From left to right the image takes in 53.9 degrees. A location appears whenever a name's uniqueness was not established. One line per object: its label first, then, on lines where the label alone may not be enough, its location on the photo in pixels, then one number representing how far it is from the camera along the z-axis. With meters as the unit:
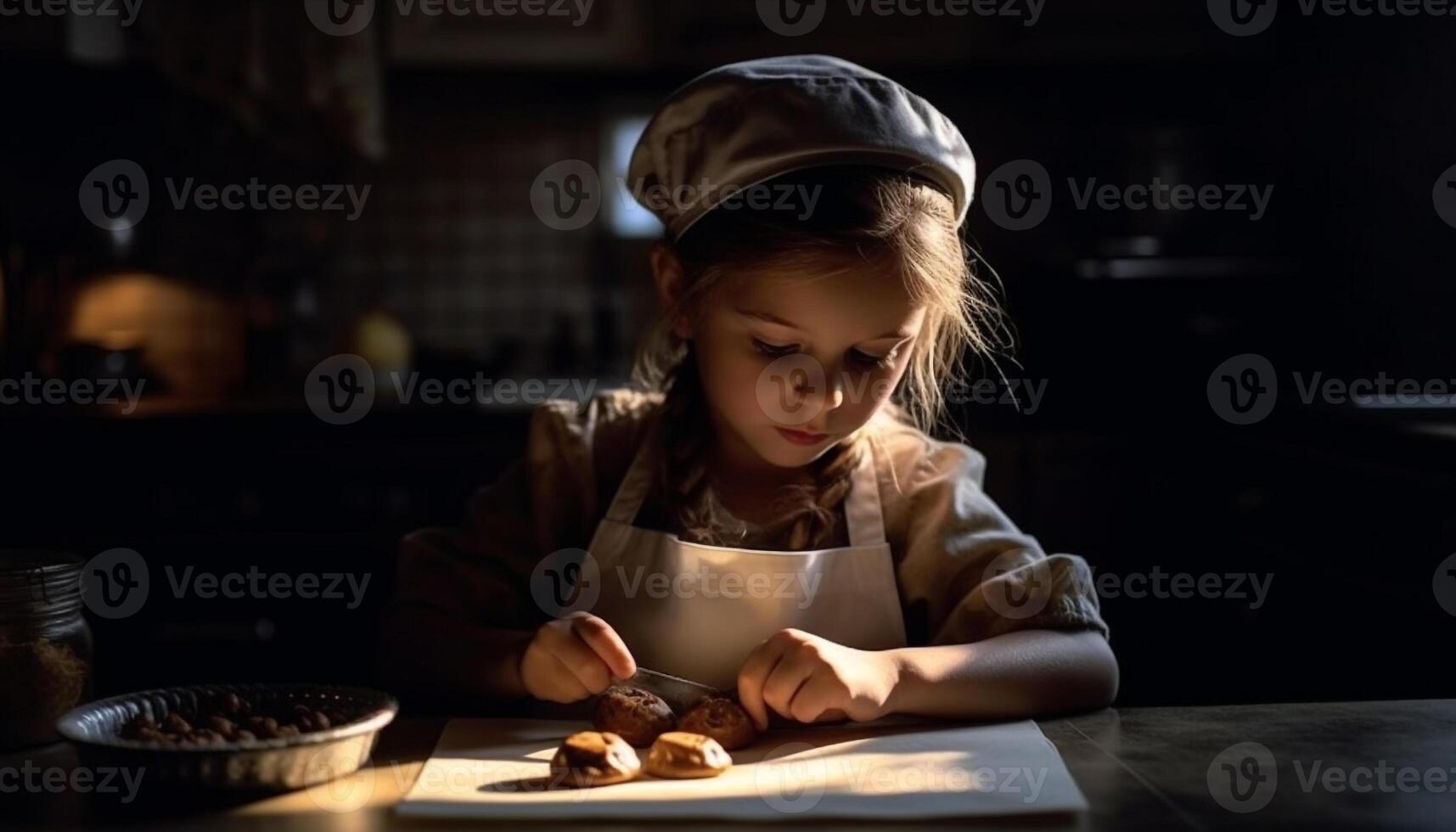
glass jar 0.93
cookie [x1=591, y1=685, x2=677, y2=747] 0.98
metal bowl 0.81
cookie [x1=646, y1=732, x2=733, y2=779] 0.88
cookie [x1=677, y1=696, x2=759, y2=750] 0.96
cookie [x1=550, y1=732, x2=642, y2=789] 0.87
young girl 1.06
